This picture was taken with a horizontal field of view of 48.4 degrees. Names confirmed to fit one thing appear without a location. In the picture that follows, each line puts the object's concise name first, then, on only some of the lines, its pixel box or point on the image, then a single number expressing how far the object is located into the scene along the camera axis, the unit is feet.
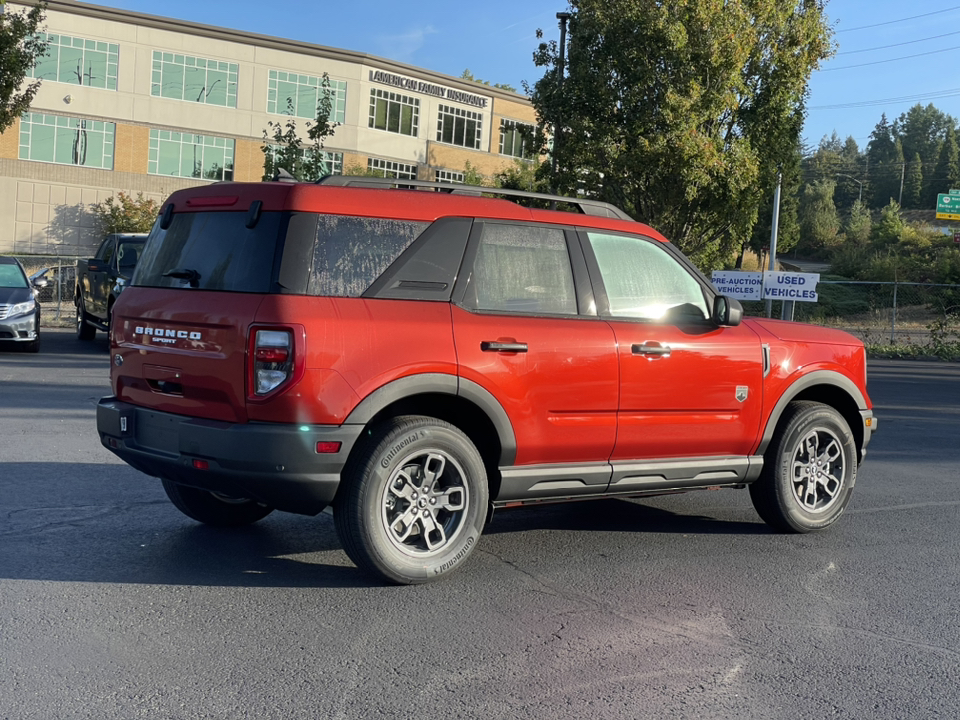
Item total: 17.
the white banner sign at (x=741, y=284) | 80.94
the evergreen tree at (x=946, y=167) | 357.00
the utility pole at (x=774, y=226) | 125.18
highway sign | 177.17
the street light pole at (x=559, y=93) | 74.90
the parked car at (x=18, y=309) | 54.49
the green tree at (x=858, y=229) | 233.55
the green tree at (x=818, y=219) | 247.29
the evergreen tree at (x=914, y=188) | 376.48
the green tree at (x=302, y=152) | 89.71
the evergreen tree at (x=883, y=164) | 411.75
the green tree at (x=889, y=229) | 217.15
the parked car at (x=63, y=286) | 113.91
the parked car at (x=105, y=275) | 56.90
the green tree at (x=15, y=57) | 88.48
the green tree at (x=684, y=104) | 68.33
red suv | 16.47
